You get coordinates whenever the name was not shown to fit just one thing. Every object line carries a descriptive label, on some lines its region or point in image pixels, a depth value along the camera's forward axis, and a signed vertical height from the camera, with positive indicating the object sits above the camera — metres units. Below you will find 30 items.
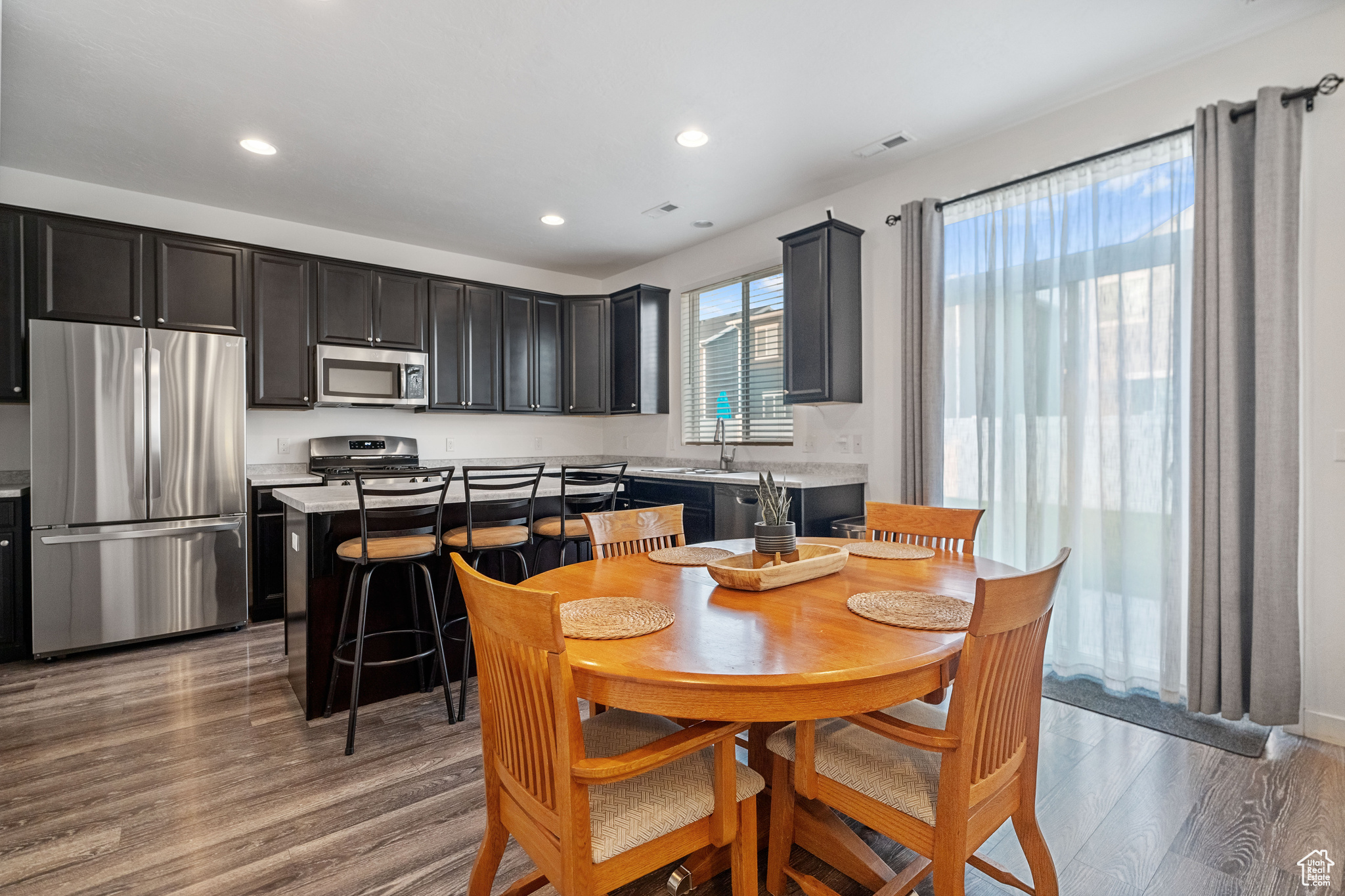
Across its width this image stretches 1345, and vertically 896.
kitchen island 2.56 -0.62
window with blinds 4.48 +0.63
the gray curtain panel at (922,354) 3.34 +0.48
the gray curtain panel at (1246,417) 2.27 +0.09
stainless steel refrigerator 3.25 -0.20
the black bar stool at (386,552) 2.39 -0.42
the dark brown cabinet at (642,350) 5.23 +0.81
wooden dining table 1.09 -0.40
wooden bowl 1.61 -0.35
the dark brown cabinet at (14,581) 3.21 -0.68
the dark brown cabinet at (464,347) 4.85 +0.79
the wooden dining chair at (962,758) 1.11 -0.67
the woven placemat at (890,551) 2.03 -0.36
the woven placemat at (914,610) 1.34 -0.38
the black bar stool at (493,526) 2.70 -0.38
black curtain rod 2.25 +1.27
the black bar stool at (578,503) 3.08 -0.33
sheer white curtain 2.60 +0.23
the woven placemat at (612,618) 1.28 -0.38
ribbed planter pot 1.76 -0.27
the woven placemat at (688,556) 1.95 -0.36
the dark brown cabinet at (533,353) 5.25 +0.80
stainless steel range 4.38 -0.07
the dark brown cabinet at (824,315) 3.65 +0.77
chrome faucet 4.66 +0.01
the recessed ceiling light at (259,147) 3.24 +1.57
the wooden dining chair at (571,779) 1.05 -0.65
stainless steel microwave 4.31 +0.50
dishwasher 3.72 -0.41
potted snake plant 1.76 -0.23
